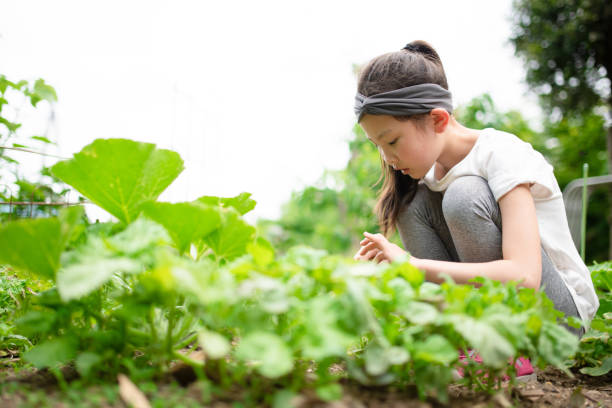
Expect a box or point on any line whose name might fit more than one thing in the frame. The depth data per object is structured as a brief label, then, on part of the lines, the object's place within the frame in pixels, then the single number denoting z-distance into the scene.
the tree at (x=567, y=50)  7.37
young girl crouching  1.24
